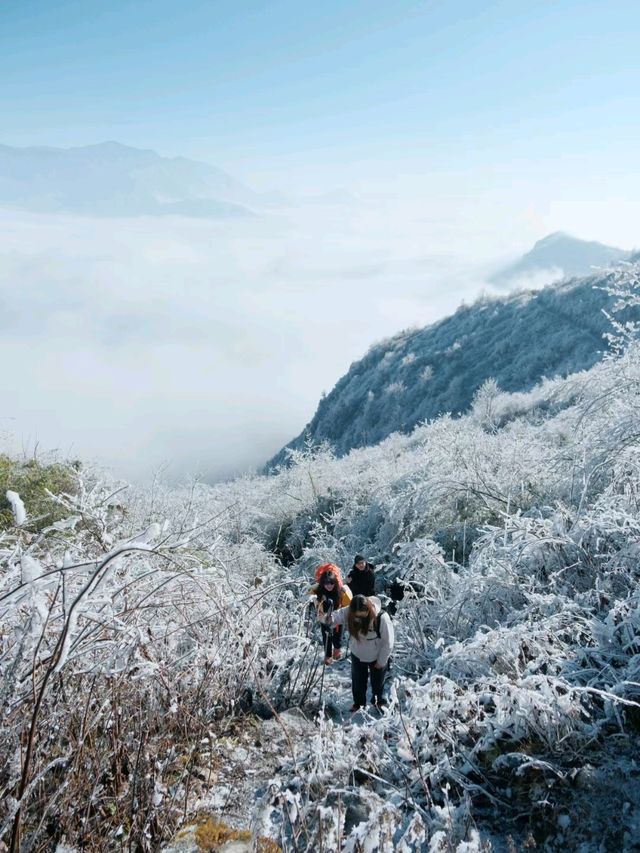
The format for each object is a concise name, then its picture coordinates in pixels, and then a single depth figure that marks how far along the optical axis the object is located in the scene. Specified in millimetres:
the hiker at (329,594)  6868
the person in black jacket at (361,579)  7379
